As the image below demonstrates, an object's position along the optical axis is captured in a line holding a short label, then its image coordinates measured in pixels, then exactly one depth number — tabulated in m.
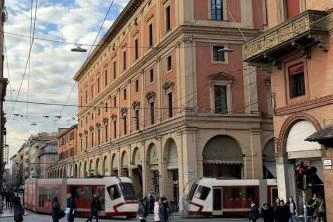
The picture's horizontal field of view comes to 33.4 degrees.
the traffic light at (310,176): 19.88
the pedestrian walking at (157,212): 23.17
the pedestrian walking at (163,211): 23.44
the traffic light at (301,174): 19.83
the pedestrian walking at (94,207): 28.44
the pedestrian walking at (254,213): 28.84
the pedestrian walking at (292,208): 24.20
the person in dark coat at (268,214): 21.74
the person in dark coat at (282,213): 20.44
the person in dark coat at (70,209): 25.89
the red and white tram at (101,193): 34.25
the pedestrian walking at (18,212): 22.58
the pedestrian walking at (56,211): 24.16
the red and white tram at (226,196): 33.97
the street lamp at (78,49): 27.86
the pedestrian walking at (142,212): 25.47
